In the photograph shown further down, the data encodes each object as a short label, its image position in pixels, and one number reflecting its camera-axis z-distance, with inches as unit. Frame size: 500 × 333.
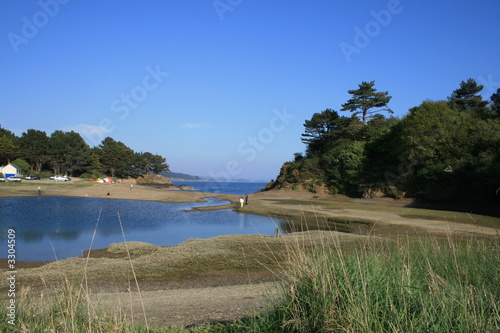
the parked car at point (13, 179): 2440.2
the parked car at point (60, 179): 2873.5
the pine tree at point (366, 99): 2238.3
